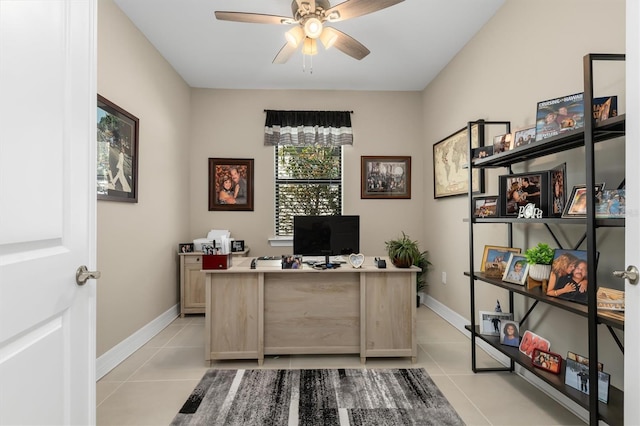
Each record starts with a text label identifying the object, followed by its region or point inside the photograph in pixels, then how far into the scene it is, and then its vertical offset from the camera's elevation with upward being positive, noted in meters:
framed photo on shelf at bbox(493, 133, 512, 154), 2.25 +0.51
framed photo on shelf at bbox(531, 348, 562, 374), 1.90 -0.85
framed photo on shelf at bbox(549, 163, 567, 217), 1.91 +0.16
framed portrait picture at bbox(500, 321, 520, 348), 2.30 -0.83
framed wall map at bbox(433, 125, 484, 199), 3.10 +0.57
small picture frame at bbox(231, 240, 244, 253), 4.07 -0.38
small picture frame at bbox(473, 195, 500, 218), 2.41 +0.08
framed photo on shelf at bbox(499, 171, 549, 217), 1.99 +0.16
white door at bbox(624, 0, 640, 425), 1.09 +0.00
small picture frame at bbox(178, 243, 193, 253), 3.90 -0.38
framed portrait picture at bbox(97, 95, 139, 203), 2.50 +0.51
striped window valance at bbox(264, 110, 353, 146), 4.39 +1.18
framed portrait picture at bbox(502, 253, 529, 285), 2.15 -0.35
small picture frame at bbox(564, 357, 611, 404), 1.57 -0.83
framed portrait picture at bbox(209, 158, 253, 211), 4.41 +0.42
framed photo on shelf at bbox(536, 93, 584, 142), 1.75 +0.56
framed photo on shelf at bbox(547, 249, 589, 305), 1.74 -0.32
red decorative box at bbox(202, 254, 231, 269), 2.64 -0.37
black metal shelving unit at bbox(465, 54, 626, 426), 1.45 -0.17
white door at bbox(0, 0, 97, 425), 0.82 +0.02
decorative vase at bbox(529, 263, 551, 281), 1.99 -0.34
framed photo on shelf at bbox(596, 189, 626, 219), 1.44 +0.06
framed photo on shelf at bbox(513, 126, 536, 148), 2.04 +0.52
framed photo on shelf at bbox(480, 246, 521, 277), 2.39 -0.30
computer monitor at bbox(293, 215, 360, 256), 2.93 -0.17
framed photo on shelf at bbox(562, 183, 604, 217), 1.67 +0.07
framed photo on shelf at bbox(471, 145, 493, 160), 2.48 +0.49
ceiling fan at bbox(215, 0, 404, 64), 2.21 +1.39
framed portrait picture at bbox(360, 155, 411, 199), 4.51 +0.54
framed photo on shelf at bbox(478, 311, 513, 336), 2.47 -0.78
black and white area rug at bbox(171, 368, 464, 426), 1.94 -1.20
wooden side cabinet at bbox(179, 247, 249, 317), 3.87 -0.83
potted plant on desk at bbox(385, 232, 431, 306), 2.72 -0.31
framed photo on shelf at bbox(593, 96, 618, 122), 1.56 +0.53
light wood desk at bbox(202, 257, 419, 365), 2.66 -0.79
